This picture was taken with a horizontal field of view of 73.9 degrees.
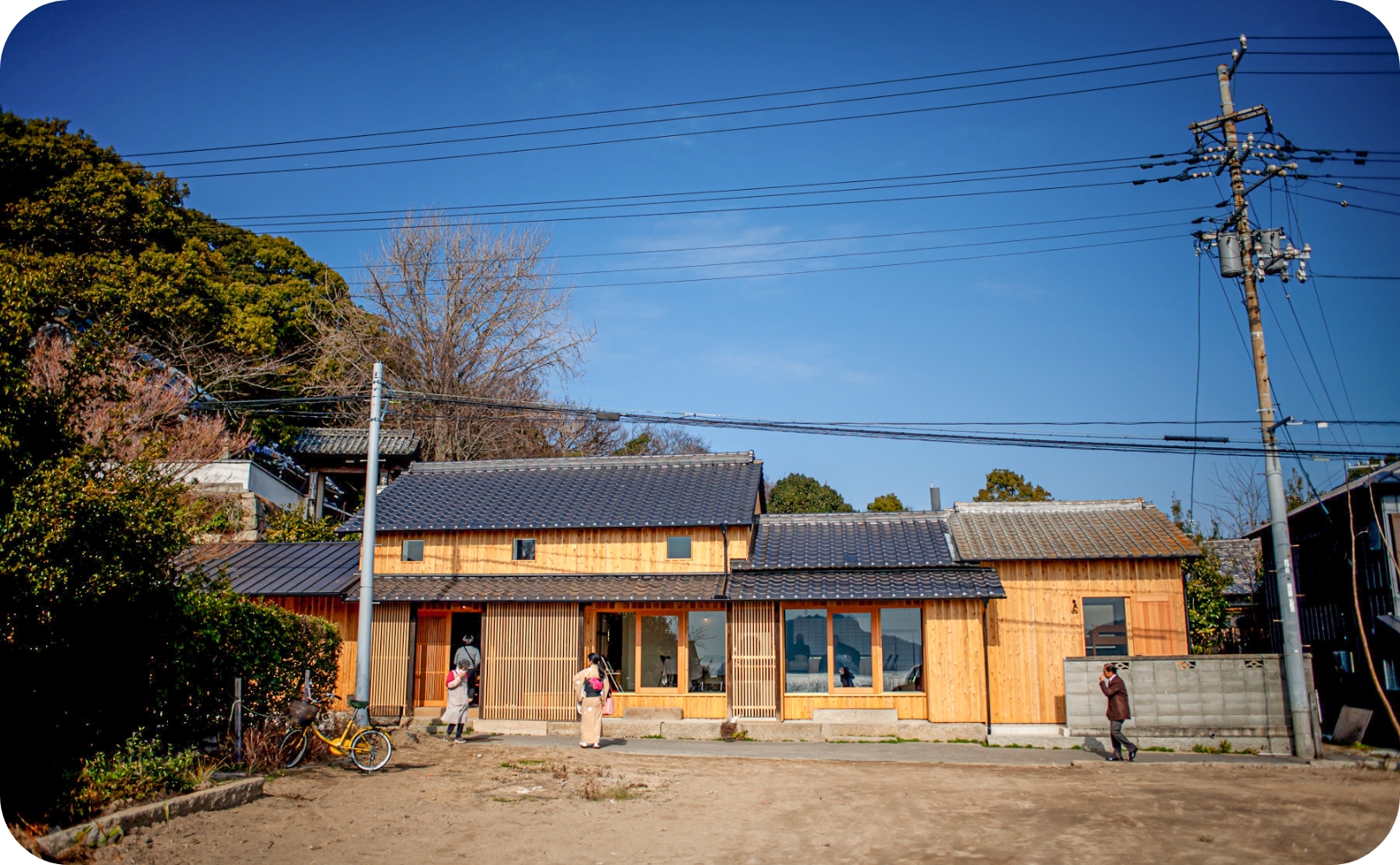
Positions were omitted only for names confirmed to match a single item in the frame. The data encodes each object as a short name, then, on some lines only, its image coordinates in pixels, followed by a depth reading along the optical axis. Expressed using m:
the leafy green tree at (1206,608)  22.80
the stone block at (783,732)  18.48
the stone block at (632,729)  19.00
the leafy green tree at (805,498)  42.91
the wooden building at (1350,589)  17.38
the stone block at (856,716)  19.05
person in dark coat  15.65
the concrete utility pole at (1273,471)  15.55
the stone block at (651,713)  19.67
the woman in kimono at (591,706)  16.97
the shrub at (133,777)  8.87
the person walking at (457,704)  17.33
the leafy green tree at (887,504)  43.06
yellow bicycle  12.61
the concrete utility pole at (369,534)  16.39
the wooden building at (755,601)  18.97
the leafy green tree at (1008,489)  43.34
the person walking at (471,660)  19.38
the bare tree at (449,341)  34.06
